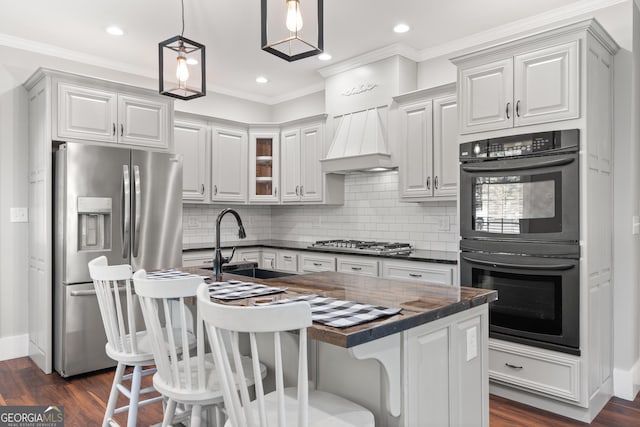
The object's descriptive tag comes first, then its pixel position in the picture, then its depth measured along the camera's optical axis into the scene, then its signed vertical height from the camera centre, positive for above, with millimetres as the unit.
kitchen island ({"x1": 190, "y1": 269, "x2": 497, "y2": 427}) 1477 -548
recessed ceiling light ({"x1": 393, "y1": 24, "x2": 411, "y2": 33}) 3786 +1588
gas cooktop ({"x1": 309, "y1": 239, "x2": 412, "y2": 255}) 4165 -342
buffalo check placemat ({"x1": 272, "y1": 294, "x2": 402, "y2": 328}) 1439 -349
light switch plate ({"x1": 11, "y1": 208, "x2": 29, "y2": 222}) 3967 -16
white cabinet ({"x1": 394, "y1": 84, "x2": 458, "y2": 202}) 3826 +614
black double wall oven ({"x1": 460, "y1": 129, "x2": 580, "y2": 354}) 2770 -134
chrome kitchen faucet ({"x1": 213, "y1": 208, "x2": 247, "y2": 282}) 2424 -260
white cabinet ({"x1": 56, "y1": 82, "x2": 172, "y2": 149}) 3672 +848
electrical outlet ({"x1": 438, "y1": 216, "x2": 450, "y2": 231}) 4223 -97
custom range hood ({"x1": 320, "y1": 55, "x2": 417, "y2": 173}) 4262 +1044
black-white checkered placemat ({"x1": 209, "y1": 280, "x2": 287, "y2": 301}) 1907 -351
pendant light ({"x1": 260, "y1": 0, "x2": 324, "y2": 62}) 1949 +829
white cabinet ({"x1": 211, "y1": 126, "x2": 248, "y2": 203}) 5107 +568
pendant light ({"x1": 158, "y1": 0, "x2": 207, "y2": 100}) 2703 +912
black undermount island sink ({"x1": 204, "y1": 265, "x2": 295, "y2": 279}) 2833 -383
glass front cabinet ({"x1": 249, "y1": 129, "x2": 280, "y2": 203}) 5461 +596
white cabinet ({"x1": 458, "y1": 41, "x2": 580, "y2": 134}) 2785 +829
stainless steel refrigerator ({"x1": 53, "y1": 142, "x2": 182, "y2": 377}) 3486 -130
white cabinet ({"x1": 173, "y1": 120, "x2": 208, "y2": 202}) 4820 +646
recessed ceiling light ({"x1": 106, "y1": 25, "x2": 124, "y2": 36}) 3781 +1566
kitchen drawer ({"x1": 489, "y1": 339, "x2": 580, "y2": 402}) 2760 -1020
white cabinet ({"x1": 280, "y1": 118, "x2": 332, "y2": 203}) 5043 +549
